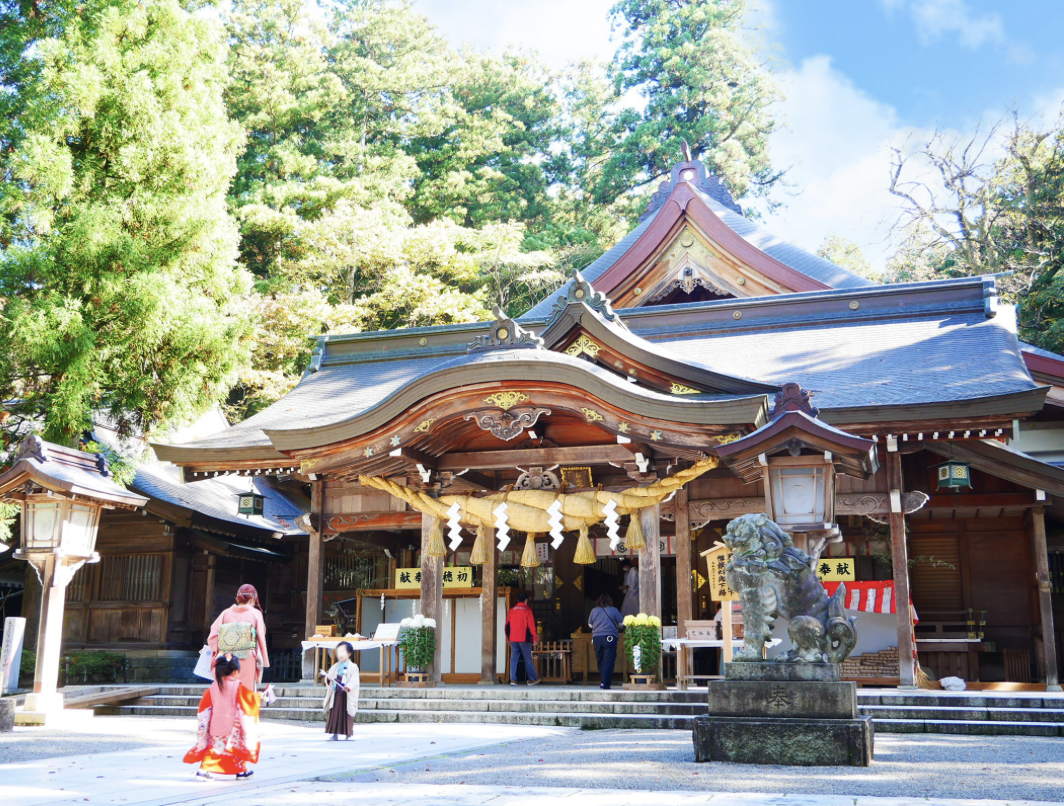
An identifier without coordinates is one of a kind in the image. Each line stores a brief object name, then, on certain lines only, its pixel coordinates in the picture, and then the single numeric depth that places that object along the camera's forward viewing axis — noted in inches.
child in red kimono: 246.5
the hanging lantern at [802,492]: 323.3
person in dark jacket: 451.8
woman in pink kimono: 293.3
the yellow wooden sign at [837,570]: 480.7
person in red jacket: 501.0
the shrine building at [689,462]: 424.2
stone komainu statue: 263.7
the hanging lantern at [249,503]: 549.5
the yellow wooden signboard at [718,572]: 405.5
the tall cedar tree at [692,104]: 1370.6
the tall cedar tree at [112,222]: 489.4
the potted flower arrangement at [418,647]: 464.1
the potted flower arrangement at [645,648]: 420.5
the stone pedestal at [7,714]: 358.0
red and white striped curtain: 459.4
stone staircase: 337.7
